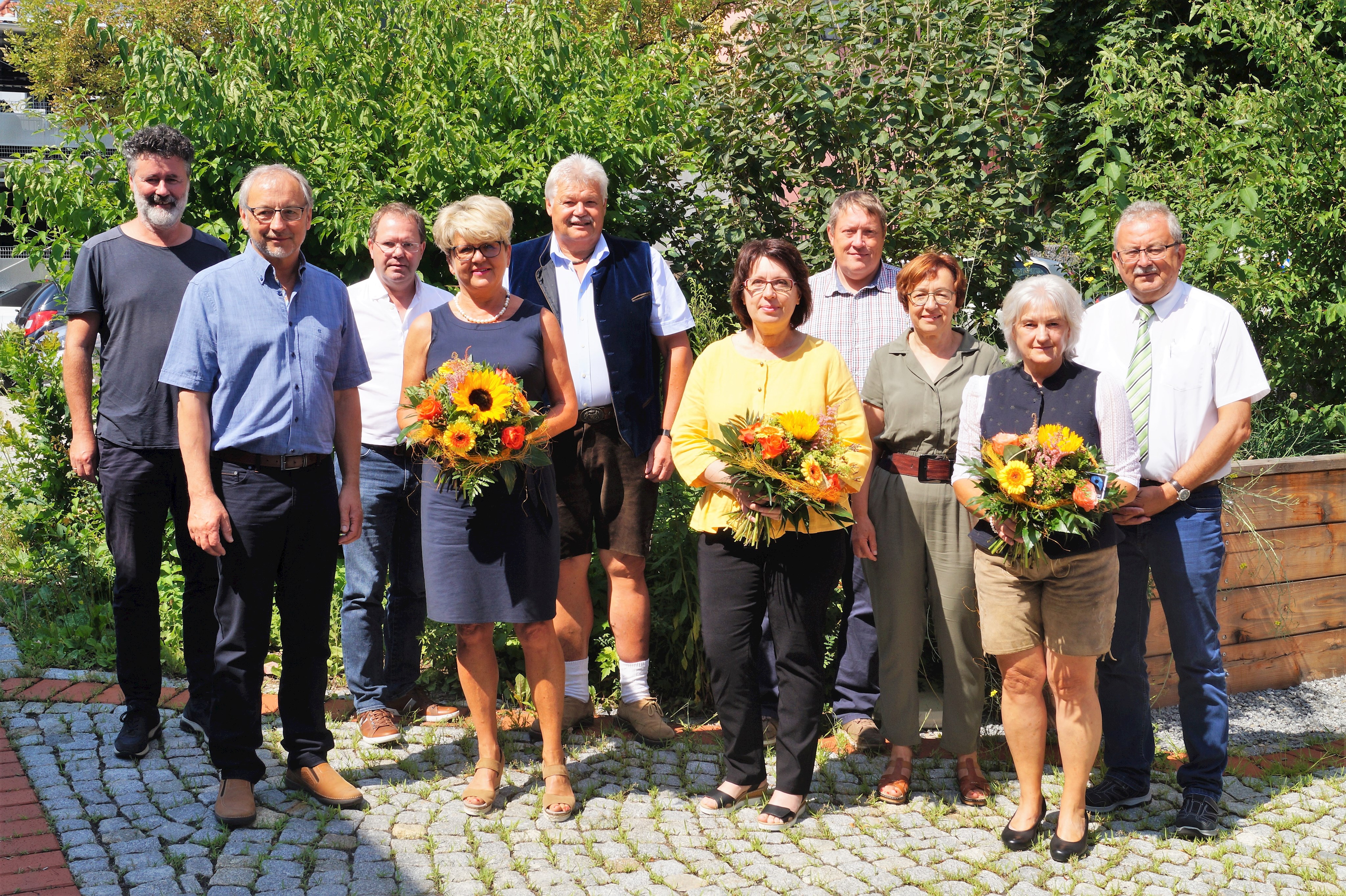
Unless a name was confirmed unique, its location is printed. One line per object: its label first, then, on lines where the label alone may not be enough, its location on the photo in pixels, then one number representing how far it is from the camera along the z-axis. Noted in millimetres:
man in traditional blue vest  4656
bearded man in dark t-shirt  4285
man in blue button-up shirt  3834
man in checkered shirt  4715
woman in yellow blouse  4066
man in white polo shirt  4691
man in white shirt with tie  4066
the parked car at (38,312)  10578
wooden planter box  5543
